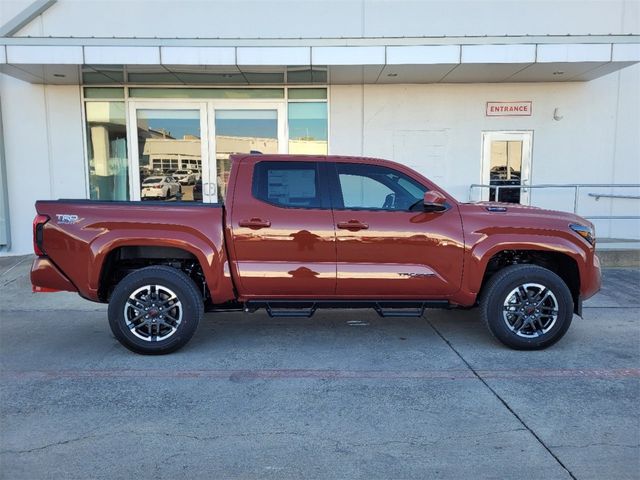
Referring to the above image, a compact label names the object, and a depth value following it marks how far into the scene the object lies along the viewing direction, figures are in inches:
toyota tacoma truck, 189.5
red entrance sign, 407.8
